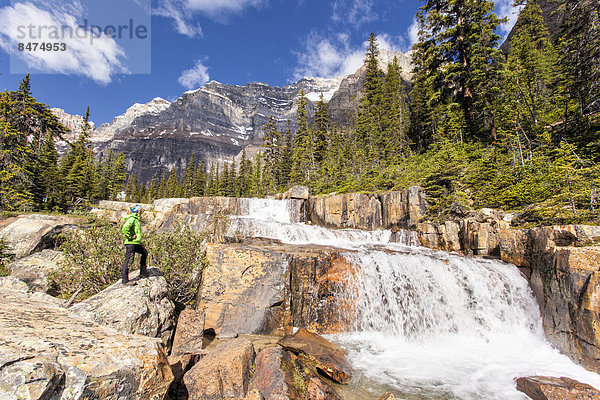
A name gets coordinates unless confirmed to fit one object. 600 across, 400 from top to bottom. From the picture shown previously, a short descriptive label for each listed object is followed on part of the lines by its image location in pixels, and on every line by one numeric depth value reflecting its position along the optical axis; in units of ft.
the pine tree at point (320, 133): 149.69
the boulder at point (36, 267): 22.83
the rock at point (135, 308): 15.56
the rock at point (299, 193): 84.99
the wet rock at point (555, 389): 15.61
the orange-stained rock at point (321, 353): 17.69
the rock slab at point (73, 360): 7.14
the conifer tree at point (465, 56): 63.52
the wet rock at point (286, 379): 13.75
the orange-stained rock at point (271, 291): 23.88
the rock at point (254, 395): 12.97
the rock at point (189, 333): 18.10
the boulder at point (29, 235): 30.88
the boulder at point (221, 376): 13.75
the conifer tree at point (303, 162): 127.85
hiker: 18.53
